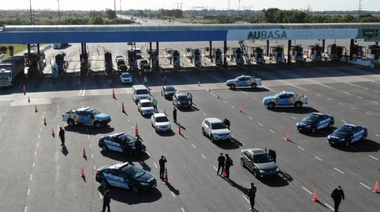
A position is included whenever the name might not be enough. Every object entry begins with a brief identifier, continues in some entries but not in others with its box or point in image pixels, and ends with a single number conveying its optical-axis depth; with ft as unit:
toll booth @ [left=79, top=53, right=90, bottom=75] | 204.64
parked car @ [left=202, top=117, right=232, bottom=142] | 97.91
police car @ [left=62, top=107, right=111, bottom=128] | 112.37
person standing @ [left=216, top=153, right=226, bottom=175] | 78.54
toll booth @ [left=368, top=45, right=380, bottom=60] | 235.61
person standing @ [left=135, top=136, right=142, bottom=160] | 88.35
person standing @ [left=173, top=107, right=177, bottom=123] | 115.34
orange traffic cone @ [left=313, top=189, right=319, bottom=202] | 68.69
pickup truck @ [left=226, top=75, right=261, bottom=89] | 162.40
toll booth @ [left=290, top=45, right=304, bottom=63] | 226.99
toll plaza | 191.93
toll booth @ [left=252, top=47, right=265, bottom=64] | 225.56
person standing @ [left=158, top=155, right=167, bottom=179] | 77.41
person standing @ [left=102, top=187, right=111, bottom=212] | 63.21
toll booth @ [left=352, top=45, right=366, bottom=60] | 236.67
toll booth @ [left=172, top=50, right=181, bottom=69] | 212.64
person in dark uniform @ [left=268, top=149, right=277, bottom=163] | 82.38
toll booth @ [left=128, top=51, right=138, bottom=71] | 206.03
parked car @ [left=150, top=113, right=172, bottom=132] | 106.01
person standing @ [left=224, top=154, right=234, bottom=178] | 77.43
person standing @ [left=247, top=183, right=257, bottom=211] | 64.86
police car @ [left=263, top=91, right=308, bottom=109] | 130.72
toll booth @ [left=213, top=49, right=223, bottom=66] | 220.02
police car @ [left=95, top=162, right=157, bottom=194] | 71.77
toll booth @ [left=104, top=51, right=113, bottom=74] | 203.21
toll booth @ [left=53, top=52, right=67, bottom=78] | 203.70
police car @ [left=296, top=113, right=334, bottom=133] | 105.19
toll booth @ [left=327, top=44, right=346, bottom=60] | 234.17
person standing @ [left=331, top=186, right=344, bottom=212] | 63.36
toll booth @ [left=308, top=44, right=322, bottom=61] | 230.68
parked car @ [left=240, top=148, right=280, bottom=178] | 76.89
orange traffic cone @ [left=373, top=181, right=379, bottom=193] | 72.12
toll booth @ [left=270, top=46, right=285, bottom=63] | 225.37
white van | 138.51
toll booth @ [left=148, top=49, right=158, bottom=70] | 209.15
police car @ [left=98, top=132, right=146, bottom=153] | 91.25
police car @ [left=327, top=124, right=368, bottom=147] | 94.43
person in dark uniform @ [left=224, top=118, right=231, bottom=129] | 105.25
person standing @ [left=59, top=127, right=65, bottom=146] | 97.51
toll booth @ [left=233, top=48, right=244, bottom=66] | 223.10
